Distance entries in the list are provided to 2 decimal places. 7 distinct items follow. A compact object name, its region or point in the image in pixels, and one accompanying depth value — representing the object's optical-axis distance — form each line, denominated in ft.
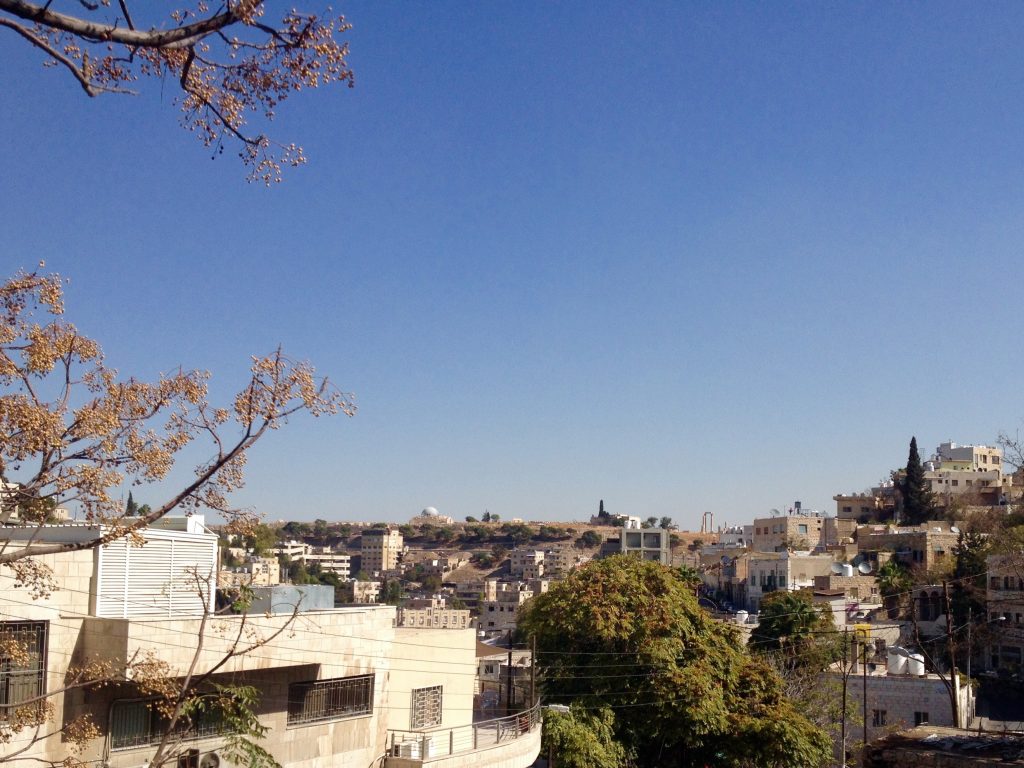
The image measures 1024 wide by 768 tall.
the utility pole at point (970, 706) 127.24
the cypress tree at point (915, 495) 319.27
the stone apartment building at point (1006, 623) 174.40
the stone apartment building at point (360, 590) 328.56
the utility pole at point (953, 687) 107.76
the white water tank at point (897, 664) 132.77
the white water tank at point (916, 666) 130.41
